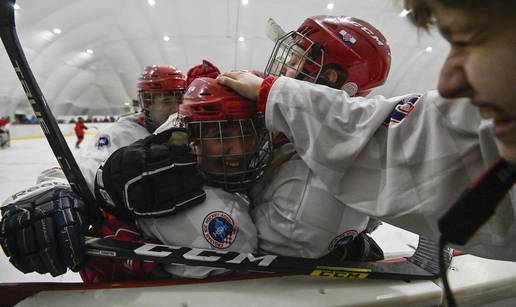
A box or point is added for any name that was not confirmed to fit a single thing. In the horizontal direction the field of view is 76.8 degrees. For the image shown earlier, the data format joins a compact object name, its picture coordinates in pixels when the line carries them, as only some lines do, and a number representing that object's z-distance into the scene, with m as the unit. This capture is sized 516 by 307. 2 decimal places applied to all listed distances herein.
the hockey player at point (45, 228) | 0.78
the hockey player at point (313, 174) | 0.84
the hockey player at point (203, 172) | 0.82
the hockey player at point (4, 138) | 6.39
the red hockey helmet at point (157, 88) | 2.08
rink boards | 0.76
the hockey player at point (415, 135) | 0.33
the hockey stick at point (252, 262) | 0.79
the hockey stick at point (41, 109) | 0.75
